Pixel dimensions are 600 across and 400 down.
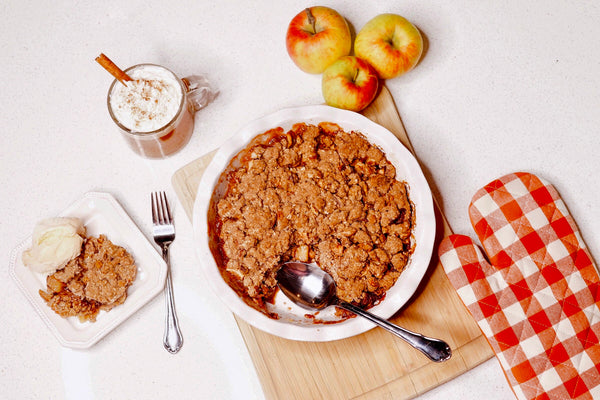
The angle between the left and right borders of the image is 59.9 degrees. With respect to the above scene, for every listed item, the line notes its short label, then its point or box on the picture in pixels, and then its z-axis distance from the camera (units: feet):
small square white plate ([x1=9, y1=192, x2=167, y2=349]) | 4.57
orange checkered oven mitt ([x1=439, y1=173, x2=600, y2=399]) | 4.47
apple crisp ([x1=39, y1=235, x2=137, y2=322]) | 4.53
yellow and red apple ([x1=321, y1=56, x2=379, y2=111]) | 4.44
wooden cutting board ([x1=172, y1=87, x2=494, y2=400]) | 4.45
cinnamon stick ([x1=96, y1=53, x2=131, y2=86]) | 4.23
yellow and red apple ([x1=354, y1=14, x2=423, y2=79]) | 4.55
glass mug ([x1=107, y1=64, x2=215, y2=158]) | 4.42
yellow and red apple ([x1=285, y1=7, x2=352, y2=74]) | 4.55
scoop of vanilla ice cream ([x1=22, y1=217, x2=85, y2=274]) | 4.42
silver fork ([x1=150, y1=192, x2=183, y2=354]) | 4.65
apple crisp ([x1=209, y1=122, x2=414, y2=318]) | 4.35
